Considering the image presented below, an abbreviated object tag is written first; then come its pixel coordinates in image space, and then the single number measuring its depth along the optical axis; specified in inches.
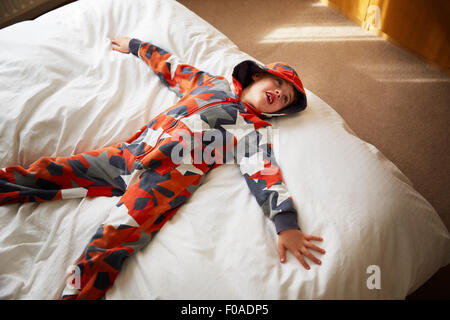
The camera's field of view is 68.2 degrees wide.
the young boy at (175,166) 35.6
